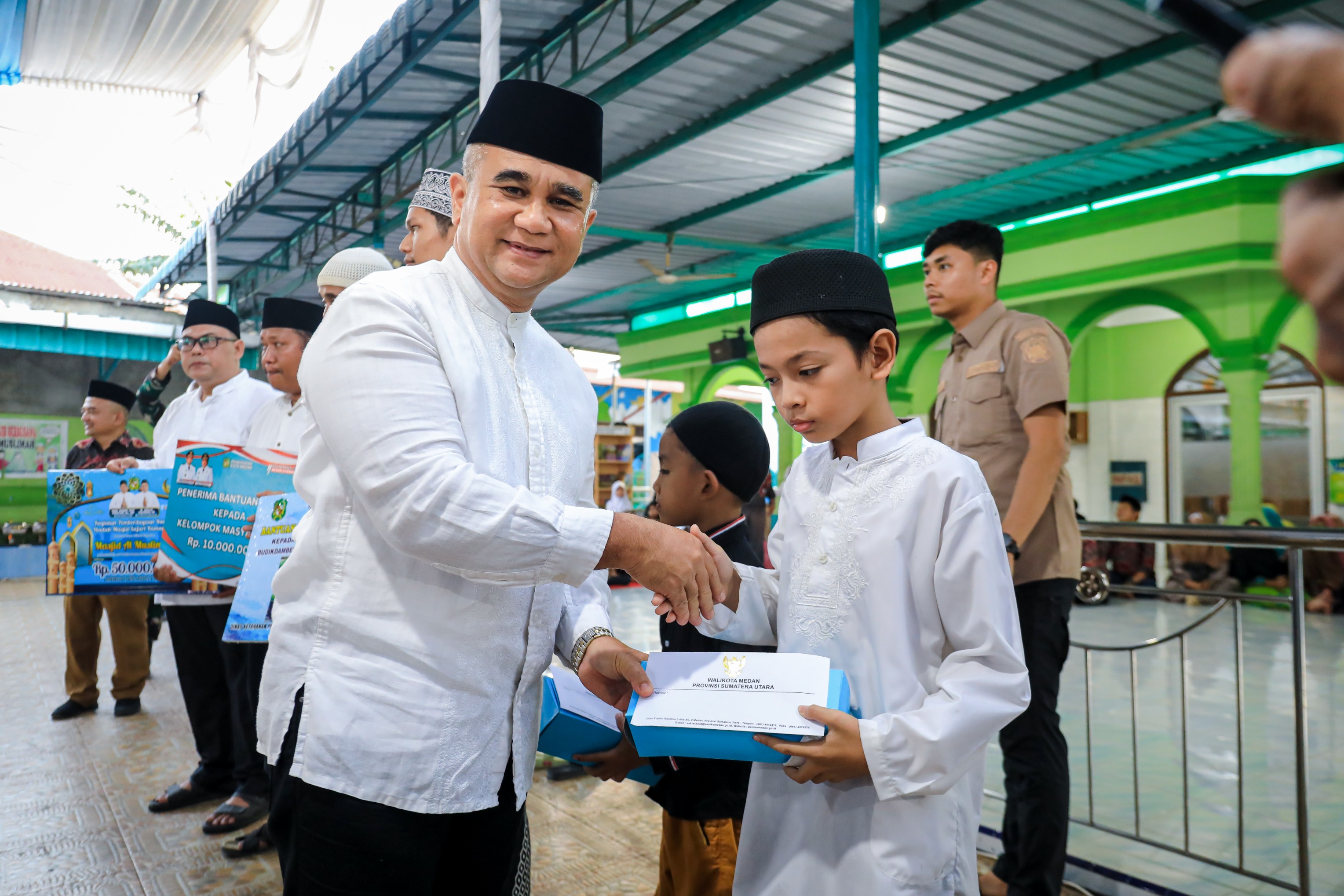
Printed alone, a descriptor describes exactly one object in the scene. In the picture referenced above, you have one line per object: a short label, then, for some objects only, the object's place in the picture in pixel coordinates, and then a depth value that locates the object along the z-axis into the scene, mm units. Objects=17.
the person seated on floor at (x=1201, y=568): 10531
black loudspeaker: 13852
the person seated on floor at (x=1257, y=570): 10330
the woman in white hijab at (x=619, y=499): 12922
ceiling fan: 11328
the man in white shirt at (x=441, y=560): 1127
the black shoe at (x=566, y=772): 3688
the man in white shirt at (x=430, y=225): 2596
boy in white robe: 1218
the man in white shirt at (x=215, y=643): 3174
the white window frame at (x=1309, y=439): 11539
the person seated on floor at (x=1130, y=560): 11188
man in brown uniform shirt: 2297
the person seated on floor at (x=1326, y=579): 9414
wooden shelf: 13953
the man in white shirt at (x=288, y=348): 3010
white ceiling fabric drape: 7211
